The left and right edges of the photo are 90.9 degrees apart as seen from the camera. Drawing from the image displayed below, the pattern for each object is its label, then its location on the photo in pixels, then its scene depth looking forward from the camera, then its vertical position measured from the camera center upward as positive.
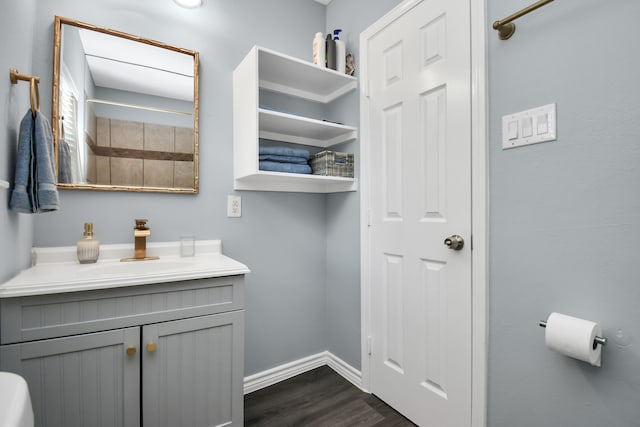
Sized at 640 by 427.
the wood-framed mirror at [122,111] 1.48 +0.53
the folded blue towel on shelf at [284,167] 1.74 +0.28
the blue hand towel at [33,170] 1.13 +0.17
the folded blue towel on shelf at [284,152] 1.76 +0.37
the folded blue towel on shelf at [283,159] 1.76 +0.33
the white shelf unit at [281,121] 1.69 +0.55
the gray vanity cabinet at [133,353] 1.06 -0.51
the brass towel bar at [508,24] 1.03 +0.70
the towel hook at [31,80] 1.14 +0.50
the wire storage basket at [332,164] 1.88 +0.32
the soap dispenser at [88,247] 1.45 -0.15
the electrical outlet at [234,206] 1.90 +0.06
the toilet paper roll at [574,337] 0.92 -0.36
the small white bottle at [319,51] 1.92 +1.01
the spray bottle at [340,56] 1.96 +1.00
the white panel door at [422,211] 1.37 +0.03
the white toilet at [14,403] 0.45 -0.29
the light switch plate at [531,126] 1.08 +0.32
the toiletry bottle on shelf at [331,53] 1.95 +1.01
